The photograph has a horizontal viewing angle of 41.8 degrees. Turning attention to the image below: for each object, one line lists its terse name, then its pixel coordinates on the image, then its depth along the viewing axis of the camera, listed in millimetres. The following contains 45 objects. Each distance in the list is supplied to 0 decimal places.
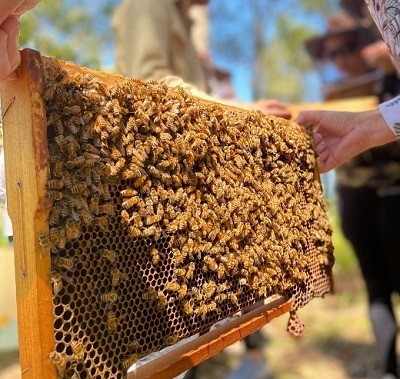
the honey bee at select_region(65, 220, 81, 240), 359
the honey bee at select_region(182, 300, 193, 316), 439
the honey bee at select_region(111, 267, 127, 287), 385
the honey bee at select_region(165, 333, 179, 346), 427
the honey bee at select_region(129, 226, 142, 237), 400
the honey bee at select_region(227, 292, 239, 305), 490
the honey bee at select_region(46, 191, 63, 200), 352
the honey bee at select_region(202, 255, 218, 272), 464
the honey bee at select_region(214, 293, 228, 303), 474
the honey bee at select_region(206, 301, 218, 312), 460
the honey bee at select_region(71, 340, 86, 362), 356
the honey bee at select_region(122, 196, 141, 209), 400
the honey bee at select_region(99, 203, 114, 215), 384
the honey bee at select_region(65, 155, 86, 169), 368
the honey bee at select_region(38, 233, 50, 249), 345
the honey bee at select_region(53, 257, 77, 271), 353
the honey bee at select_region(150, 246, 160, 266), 419
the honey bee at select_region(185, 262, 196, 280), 443
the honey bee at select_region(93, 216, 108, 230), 379
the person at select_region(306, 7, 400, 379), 1080
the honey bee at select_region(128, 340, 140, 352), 397
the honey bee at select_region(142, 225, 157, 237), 410
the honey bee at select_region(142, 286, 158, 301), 409
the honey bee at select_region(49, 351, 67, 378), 341
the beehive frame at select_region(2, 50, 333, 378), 342
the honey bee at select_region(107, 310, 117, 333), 379
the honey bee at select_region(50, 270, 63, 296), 348
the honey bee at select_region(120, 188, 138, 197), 401
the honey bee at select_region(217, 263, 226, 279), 475
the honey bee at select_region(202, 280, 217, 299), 461
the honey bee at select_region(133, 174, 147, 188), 411
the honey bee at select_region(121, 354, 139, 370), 388
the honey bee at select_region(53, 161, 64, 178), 360
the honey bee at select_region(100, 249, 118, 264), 381
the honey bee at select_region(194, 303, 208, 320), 451
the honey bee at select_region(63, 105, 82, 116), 369
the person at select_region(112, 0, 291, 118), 752
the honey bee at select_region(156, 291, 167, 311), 419
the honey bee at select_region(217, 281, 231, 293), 477
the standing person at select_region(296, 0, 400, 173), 658
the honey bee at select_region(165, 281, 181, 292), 428
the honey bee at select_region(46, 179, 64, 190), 353
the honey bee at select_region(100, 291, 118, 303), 378
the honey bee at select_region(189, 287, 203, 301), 451
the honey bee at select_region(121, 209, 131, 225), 397
